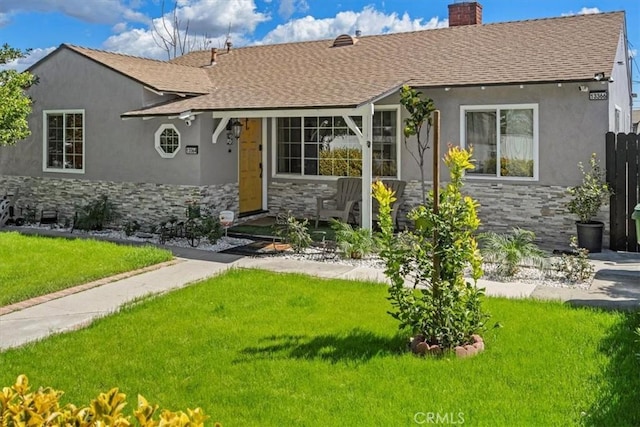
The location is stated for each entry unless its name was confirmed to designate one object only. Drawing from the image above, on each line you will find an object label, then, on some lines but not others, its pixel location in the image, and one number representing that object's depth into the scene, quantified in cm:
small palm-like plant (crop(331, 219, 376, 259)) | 1055
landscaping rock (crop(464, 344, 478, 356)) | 550
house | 1159
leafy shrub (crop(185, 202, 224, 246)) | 1202
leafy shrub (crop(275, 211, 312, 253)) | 1095
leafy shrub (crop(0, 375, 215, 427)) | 238
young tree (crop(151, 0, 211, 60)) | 3506
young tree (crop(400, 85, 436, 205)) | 1197
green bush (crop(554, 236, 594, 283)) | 865
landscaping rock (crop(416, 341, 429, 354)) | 552
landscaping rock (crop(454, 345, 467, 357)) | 545
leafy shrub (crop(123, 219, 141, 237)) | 1316
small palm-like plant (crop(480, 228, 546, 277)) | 916
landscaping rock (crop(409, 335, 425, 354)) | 563
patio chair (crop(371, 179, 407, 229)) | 1286
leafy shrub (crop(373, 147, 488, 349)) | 551
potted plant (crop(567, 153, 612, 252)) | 1066
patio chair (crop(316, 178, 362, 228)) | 1307
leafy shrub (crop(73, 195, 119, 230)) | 1373
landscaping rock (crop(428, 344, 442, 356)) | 548
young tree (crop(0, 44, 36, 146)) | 1230
